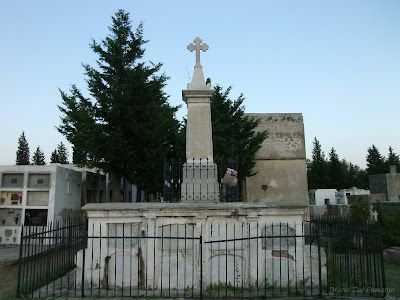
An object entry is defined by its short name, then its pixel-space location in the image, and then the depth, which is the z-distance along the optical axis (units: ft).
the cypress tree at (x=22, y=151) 150.06
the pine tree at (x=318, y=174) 166.40
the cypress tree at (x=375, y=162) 176.86
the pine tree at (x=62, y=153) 166.50
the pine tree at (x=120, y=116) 45.78
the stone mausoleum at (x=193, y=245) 21.39
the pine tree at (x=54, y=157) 162.61
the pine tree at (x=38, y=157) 164.73
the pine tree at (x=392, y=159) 184.24
